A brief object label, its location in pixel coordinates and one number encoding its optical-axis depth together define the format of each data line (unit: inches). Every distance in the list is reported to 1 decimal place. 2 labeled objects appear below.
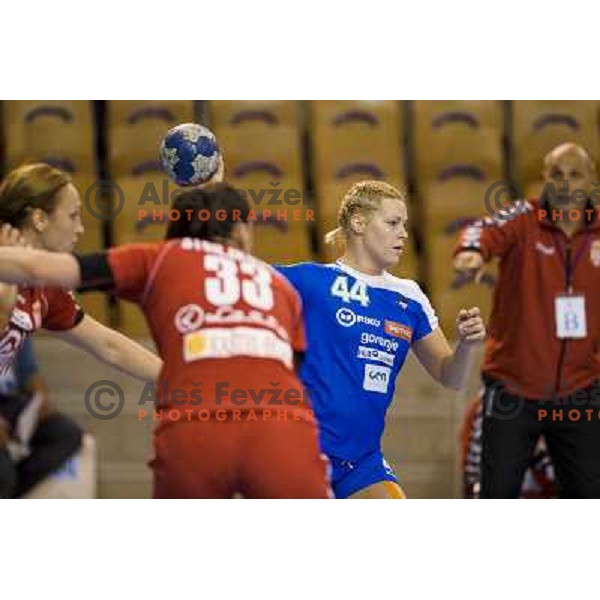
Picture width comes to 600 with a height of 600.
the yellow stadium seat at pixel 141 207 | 632.9
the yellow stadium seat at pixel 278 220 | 637.5
